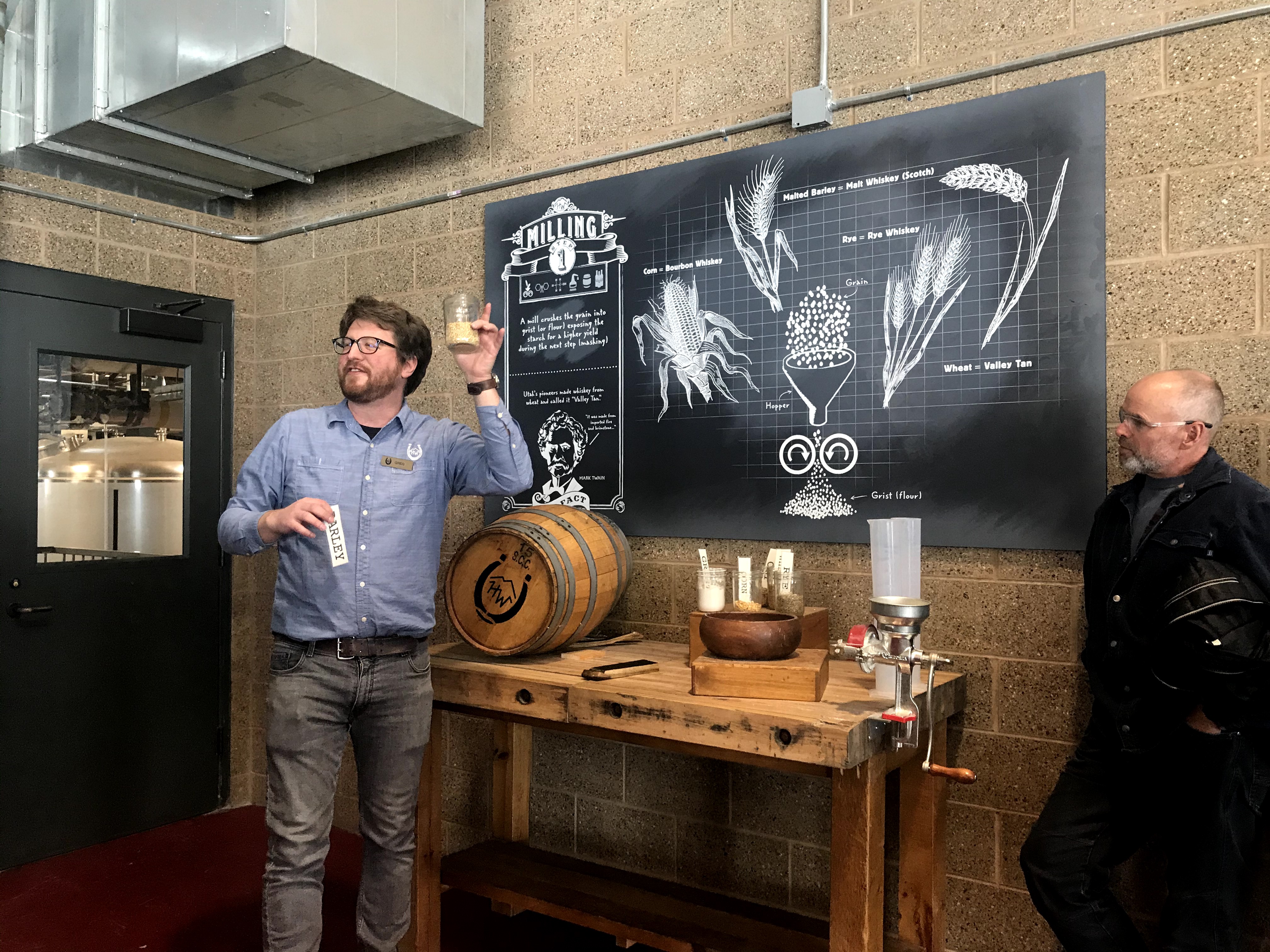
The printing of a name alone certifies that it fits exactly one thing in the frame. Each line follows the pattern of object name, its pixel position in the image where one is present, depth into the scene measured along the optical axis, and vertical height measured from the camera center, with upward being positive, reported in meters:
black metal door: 3.83 -0.34
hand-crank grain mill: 2.15 -0.38
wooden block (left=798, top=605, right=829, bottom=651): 2.72 -0.41
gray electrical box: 2.98 +1.19
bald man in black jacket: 2.09 -0.46
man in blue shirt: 2.53 -0.28
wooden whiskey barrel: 2.71 -0.28
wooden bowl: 2.36 -0.37
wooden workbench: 2.16 -0.77
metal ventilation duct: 3.19 +1.43
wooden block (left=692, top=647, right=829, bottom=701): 2.28 -0.46
